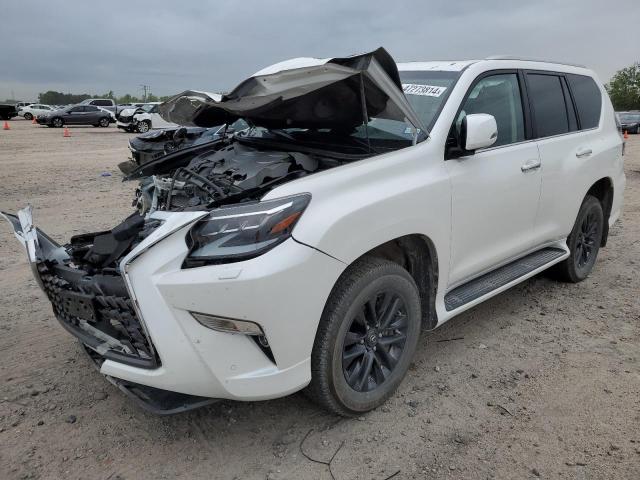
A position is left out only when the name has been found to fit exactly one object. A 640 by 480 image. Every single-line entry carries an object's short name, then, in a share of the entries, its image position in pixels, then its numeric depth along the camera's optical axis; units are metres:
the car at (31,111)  41.39
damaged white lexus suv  2.29
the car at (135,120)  27.28
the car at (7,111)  37.41
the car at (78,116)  32.09
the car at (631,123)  31.59
